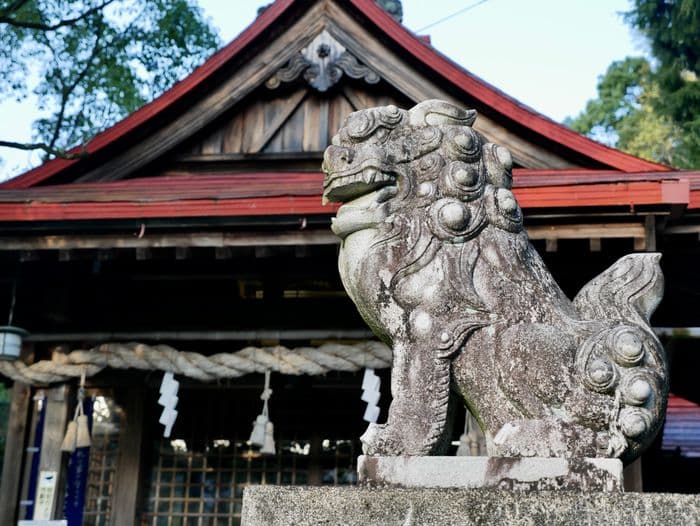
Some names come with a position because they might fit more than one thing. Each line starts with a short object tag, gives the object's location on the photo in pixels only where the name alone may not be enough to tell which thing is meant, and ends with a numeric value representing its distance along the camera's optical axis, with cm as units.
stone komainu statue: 294
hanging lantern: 664
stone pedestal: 263
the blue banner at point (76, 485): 695
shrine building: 621
